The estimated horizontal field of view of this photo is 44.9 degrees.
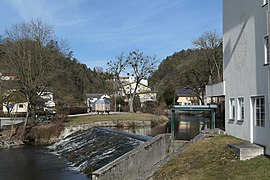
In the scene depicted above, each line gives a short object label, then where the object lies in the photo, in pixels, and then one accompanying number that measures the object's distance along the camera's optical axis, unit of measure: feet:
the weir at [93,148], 61.39
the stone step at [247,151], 37.99
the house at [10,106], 108.06
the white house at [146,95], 234.79
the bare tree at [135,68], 189.06
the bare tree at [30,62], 105.40
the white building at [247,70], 41.60
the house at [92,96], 263.35
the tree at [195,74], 158.29
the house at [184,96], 265.50
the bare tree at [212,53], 152.87
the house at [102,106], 181.68
